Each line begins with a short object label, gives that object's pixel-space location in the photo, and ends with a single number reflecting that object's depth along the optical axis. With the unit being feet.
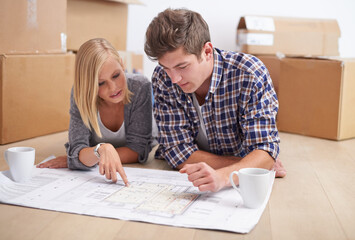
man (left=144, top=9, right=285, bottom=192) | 3.54
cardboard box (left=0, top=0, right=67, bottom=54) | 5.35
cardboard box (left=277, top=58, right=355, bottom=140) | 6.29
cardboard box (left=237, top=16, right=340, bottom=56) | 7.36
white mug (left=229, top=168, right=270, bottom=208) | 3.00
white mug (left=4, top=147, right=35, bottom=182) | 3.66
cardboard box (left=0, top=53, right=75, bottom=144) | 5.52
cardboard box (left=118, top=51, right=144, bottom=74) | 7.50
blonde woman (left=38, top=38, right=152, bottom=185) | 4.04
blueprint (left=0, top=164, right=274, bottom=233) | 2.92
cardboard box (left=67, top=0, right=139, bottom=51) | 6.81
